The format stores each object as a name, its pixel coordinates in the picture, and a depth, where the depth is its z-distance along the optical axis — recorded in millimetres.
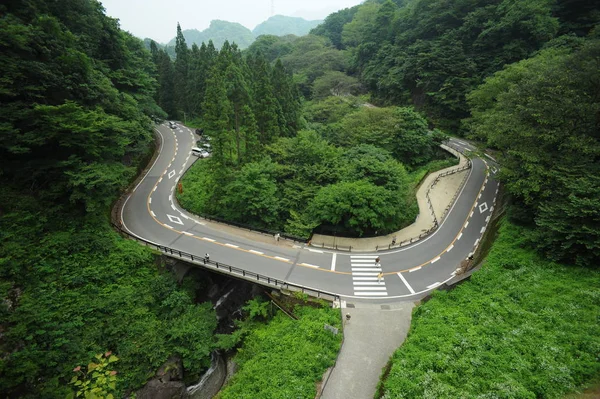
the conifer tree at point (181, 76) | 55312
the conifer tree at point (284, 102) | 35531
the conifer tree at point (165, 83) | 56188
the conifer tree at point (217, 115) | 26438
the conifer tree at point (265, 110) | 30609
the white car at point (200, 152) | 39556
